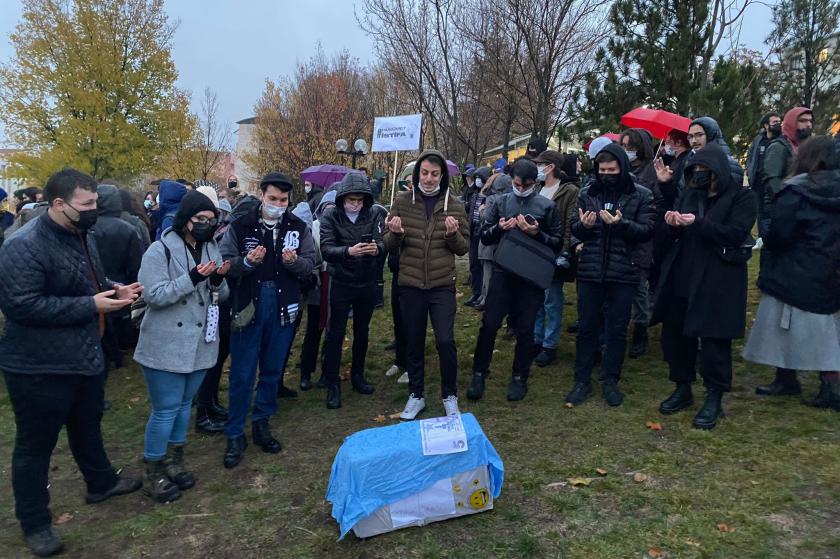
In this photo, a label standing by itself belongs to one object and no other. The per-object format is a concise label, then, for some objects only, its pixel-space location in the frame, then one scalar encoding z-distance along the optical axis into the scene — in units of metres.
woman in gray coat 3.73
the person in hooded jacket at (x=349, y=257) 5.08
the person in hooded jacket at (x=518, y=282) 5.17
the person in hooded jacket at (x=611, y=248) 4.79
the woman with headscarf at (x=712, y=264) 4.30
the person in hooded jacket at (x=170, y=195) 5.20
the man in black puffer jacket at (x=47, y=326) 3.19
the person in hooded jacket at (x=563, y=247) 5.89
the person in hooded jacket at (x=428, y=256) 4.91
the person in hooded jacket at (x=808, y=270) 4.48
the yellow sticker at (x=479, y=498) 3.38
